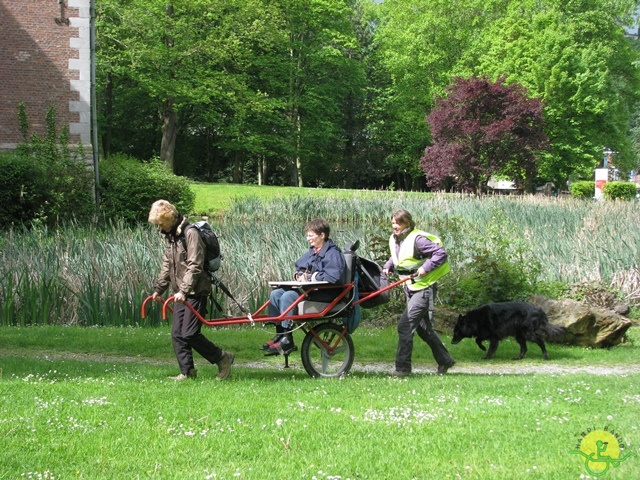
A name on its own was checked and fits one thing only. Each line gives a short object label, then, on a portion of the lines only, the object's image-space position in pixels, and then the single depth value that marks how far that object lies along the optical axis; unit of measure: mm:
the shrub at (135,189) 23609
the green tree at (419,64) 53938
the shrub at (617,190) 39250
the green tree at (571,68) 44500
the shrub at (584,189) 42034
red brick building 23938
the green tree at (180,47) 37062
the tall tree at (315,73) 48531
